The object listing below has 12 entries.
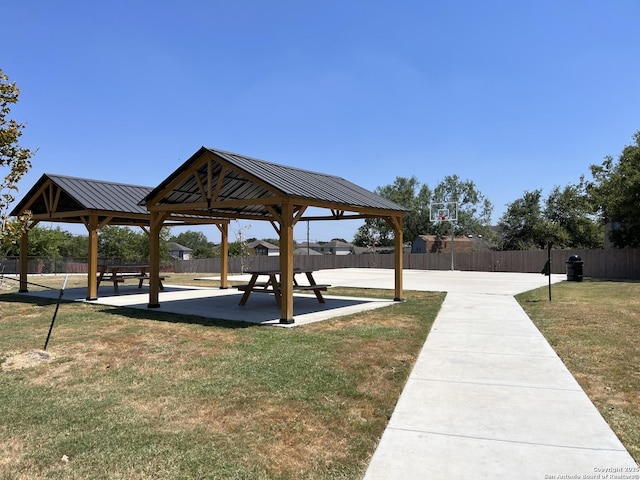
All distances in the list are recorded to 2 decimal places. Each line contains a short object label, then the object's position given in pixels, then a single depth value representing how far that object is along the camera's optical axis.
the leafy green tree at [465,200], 63.34
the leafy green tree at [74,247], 50.78
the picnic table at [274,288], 10.98
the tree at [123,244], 43.28
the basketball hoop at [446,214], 40.88
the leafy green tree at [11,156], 5.27
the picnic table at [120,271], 15.03
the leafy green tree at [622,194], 23.86
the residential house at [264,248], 91.12
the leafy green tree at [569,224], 48.22
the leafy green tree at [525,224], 49.00
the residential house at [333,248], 103.75
